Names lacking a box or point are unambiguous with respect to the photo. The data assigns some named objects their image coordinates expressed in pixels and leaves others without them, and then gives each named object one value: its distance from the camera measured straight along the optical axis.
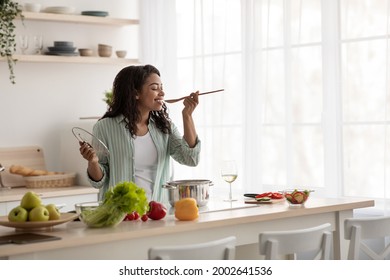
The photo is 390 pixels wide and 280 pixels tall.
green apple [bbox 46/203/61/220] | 3.88
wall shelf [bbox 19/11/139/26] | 7.24
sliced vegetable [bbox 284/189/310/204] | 4.61
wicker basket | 6.99
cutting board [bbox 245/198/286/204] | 4.79
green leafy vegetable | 3.85
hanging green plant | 6.40
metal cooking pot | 4.49
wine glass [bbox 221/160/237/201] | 4.64
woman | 5.10
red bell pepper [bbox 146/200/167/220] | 4.08
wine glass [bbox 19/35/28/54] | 7.25
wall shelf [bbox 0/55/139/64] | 7.19
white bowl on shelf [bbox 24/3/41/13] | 7.26
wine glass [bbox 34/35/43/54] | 7.36
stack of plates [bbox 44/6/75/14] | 7.38
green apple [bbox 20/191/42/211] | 3.84
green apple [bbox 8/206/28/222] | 3.79
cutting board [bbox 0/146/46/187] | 7.19
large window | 6.12
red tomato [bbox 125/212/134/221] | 4.13
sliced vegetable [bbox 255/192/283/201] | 4.90
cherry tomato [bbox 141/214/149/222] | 4.07
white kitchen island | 3.49
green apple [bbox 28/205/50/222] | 3.80
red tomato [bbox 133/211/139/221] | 4.13
